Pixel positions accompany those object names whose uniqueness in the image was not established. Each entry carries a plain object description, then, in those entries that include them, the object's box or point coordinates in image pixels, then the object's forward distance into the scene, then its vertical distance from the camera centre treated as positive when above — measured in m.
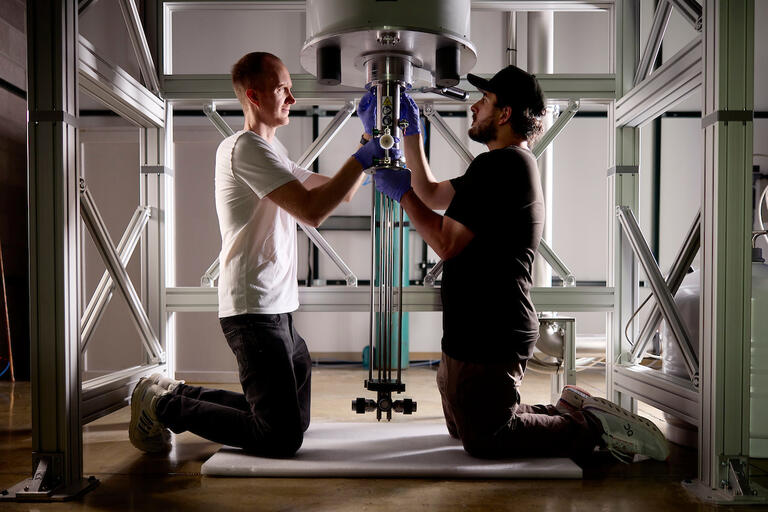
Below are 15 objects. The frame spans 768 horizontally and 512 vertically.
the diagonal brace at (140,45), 2.85 +0.99
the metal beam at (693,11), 2.37 +0.93
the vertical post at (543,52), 4.18 +1.36
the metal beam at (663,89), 2.27 +0.68
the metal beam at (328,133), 3.18 +0.60
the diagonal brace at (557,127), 3.16 +0.64
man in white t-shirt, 2.30 -0.15
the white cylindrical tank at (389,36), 2.06 +0.75
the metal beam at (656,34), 2.71 +0.98
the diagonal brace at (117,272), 2.53 -0.12
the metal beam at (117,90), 2.34 +0.69
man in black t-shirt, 2.33 -0.27
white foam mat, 2.25 -0.84
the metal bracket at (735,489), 2.00 -0.82
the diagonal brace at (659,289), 2.39 -0.18
